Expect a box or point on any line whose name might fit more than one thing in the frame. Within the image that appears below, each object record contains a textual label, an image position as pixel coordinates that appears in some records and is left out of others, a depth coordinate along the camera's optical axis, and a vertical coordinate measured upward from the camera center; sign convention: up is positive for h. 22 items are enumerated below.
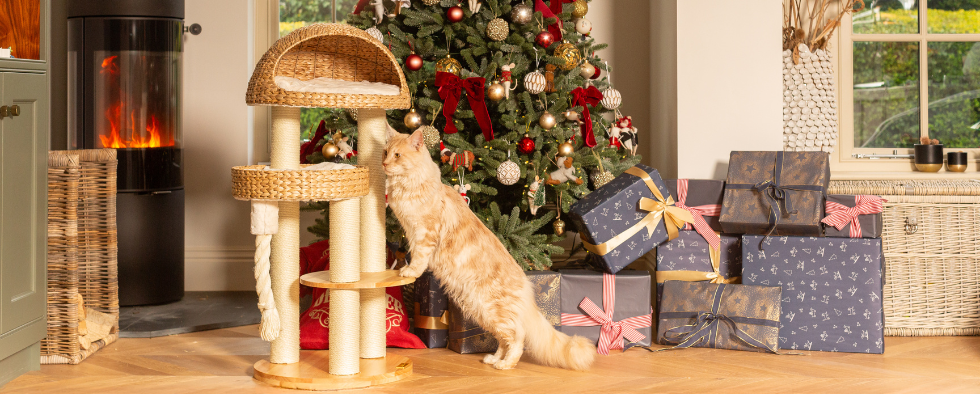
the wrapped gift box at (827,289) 2.90 -0.38
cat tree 2.35 -0.05
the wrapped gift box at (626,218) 2.95 -0.11
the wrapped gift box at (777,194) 2.99 -0.02
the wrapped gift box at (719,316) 2.90 -0.49
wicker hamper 3.16 -0.29
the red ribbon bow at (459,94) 3.01 +0.38
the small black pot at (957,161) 3.64 +0.13
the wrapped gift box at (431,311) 3.00 -0.48
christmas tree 3.06 +0.34
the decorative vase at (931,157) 3.67 +0.15
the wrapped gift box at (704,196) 3.14 -0.03
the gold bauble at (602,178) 3.22 +0.05
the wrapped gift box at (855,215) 3.02 -0.10
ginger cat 2.54 -0.26
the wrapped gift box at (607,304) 2.95 -0.44
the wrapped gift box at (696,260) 3.12 -0.29
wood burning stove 3.63 +0.38
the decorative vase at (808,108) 3.57 +0.37
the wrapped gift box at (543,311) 2.91 -0.48
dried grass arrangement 3.64 +0.80
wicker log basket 2.78 -0.24
